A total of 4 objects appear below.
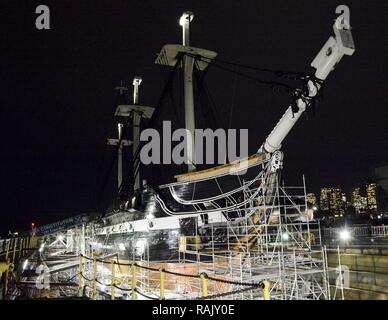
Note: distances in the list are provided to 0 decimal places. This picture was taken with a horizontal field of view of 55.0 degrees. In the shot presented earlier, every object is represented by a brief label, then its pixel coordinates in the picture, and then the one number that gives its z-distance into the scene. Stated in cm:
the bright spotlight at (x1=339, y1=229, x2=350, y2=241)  1970
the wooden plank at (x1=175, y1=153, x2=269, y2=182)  1168
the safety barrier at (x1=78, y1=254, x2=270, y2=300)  455
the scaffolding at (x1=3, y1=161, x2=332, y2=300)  1011
